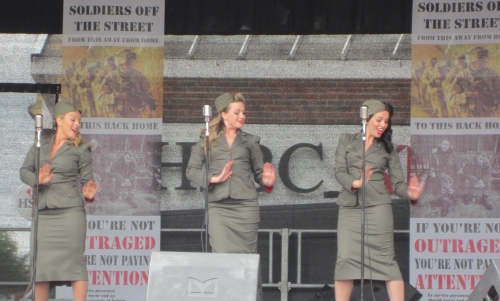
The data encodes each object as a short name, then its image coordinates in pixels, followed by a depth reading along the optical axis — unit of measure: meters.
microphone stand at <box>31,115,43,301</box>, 9.95
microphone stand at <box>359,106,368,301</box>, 9.95
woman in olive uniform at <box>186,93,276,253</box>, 10.81
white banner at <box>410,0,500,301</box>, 12.02
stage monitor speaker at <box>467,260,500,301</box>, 7.28
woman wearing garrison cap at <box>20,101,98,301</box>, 10.38
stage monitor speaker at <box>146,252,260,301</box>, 8.27
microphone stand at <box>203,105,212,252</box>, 10.04
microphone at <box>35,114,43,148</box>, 9.95
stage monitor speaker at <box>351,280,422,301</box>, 10.85
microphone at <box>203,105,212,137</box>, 10.01
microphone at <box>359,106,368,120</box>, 9.93
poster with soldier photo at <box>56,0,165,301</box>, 12.31
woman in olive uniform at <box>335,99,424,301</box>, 10.66
